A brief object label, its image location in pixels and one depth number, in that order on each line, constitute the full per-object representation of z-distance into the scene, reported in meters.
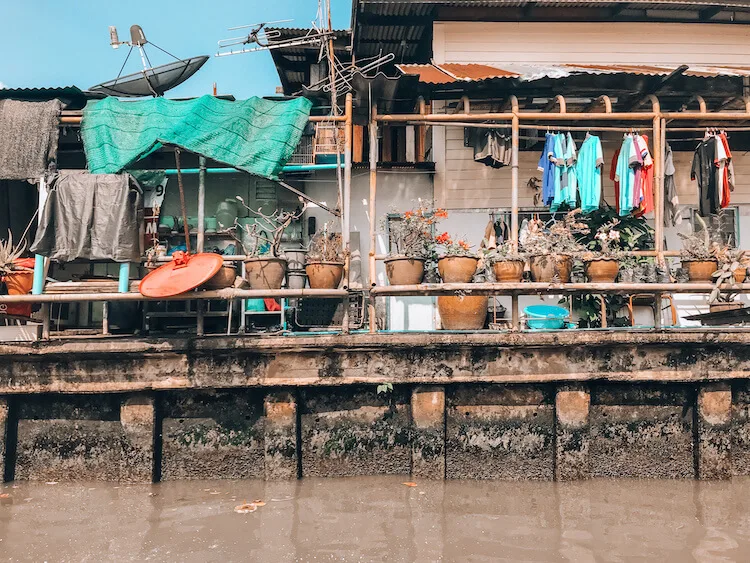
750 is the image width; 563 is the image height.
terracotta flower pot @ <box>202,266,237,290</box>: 7.00
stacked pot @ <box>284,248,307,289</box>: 7.70
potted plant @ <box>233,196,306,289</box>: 7.24
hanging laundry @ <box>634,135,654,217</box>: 9.51
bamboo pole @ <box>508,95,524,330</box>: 8.31
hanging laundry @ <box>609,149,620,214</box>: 10.25
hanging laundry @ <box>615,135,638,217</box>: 9.70
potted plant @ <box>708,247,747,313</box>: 7.13
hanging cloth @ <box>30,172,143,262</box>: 7.75
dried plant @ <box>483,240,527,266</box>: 7.36
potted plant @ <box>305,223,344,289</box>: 7.33
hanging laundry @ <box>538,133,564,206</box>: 9.77
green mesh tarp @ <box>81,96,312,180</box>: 8.16
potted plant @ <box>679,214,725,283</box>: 7.31
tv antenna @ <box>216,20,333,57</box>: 11.82
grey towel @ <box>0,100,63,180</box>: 8.38
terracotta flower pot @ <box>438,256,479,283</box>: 7.27
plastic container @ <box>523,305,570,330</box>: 9.48
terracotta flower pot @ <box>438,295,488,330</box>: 8.02
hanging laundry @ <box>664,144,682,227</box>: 10.30
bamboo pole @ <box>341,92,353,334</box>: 7.50
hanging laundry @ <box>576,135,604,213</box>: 9.74
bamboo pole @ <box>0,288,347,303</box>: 6.84
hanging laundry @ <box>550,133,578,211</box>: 9.76
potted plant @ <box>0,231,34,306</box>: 7.78
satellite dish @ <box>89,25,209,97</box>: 10.76
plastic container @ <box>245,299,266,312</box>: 10.16
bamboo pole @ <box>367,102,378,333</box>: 7.33
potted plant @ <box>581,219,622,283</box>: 7.28
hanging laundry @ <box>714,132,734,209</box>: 9.84
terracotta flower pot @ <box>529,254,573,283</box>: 7.29
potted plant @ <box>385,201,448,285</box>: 7.31
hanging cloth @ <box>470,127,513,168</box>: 10.01
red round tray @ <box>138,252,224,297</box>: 6.73
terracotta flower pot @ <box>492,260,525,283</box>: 7.33
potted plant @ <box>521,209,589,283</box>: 7.30
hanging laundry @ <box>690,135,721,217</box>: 10.00
